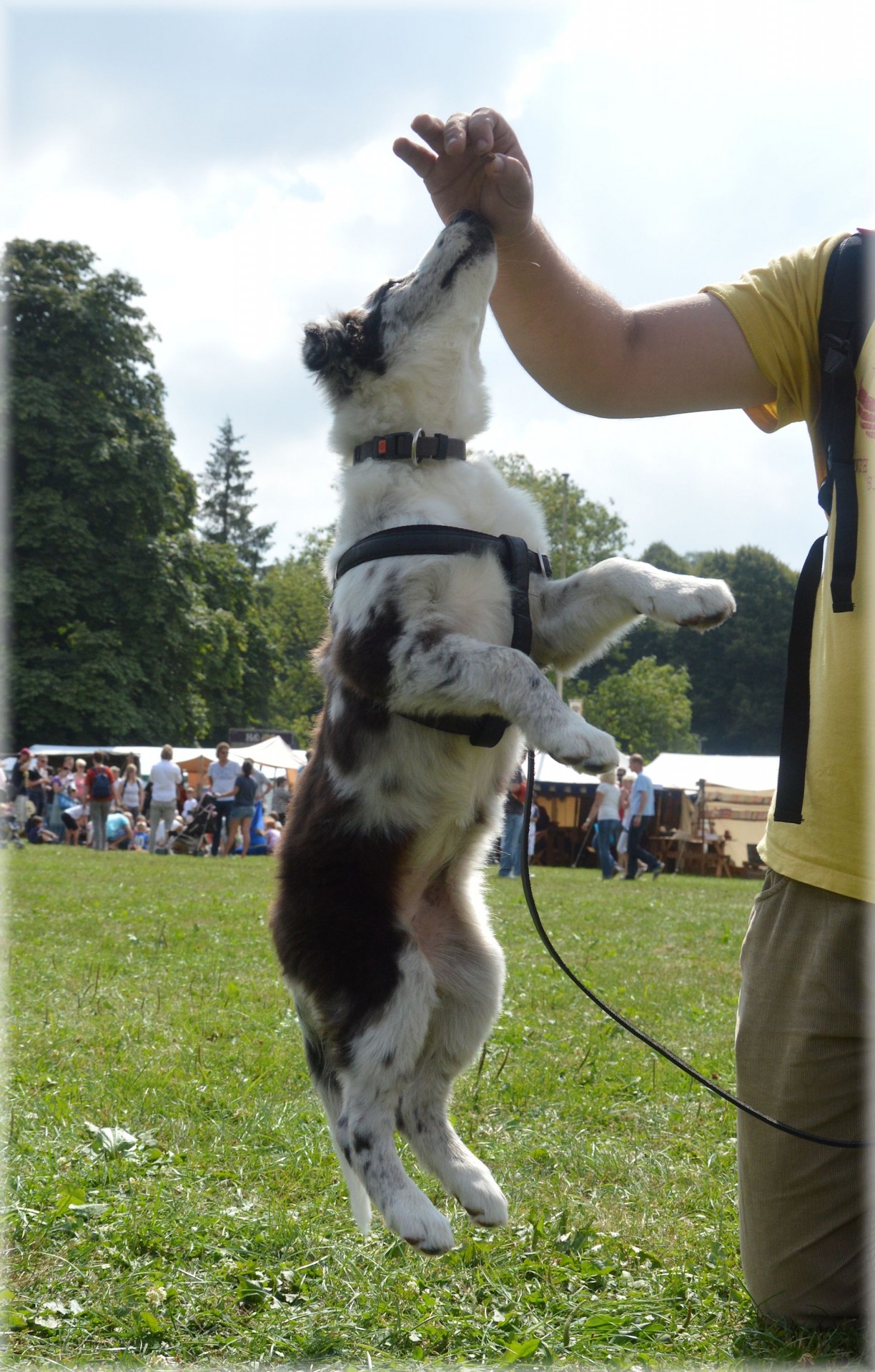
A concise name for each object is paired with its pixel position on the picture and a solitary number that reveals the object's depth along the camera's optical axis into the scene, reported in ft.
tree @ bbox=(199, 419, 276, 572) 224.12
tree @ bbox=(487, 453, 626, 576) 78.25
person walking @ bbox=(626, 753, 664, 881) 64.49
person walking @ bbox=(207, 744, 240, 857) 68.90
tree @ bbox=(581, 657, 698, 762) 138.00
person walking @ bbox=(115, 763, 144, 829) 79.82
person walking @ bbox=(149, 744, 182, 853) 69.31
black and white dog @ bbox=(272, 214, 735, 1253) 8.00
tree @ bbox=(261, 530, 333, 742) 172.24
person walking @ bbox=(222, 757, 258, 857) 67.82
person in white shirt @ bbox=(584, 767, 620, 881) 63.98
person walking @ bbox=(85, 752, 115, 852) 69.36
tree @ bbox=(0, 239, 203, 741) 101.76
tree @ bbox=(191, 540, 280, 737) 120.78
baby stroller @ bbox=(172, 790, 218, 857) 75.56
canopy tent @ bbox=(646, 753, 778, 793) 95.61
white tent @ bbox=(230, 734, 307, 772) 94.07
